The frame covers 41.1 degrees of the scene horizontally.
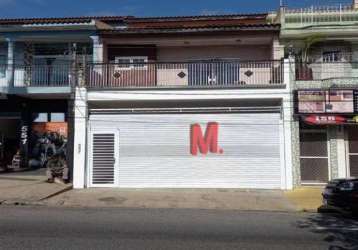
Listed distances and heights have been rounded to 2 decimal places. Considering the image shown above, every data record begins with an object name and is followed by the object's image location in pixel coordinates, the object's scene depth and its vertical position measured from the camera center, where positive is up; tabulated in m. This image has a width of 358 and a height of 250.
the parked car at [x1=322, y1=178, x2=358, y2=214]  11.92 -0.94
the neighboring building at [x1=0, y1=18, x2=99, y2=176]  22.23 +3.59
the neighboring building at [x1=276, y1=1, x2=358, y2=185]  18.55 +1.40
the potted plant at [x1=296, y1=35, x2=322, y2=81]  19.52 +3.59
